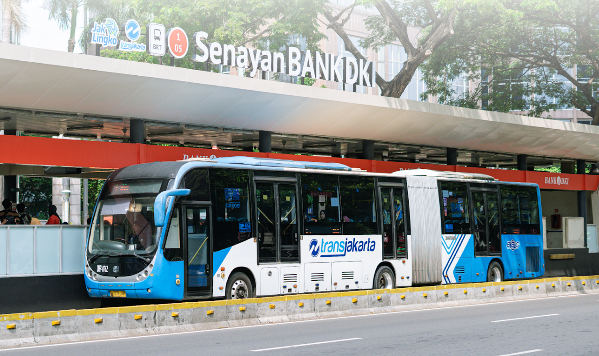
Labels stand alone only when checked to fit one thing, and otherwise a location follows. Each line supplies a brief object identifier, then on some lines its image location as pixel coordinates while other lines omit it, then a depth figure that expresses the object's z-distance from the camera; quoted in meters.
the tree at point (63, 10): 44.72
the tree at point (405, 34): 29.28
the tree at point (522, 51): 34.06
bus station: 16.36
